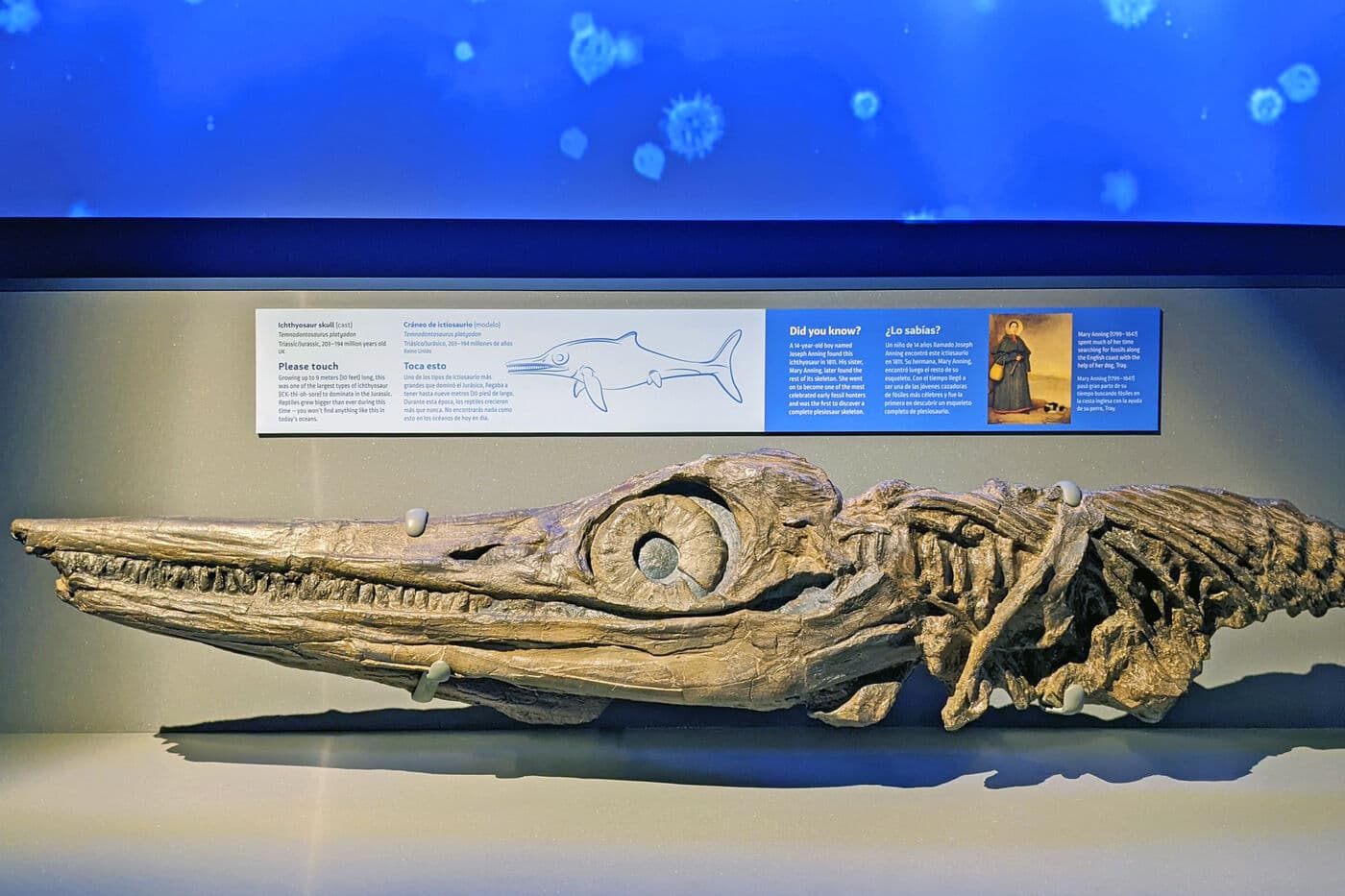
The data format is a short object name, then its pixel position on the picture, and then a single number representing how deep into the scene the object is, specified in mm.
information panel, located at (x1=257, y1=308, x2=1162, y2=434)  3242
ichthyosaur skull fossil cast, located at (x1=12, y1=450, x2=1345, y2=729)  2594
